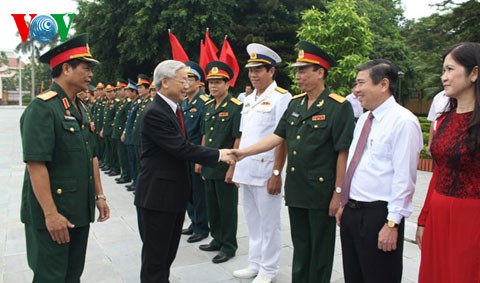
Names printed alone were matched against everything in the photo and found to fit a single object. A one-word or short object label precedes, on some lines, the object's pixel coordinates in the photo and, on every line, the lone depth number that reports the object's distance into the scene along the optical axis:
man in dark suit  2.81
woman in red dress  1.97
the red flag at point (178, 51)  8.72
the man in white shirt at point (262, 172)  3.55
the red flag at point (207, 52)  8.95
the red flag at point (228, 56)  8.03
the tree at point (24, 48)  63.34
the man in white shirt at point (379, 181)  2.25
